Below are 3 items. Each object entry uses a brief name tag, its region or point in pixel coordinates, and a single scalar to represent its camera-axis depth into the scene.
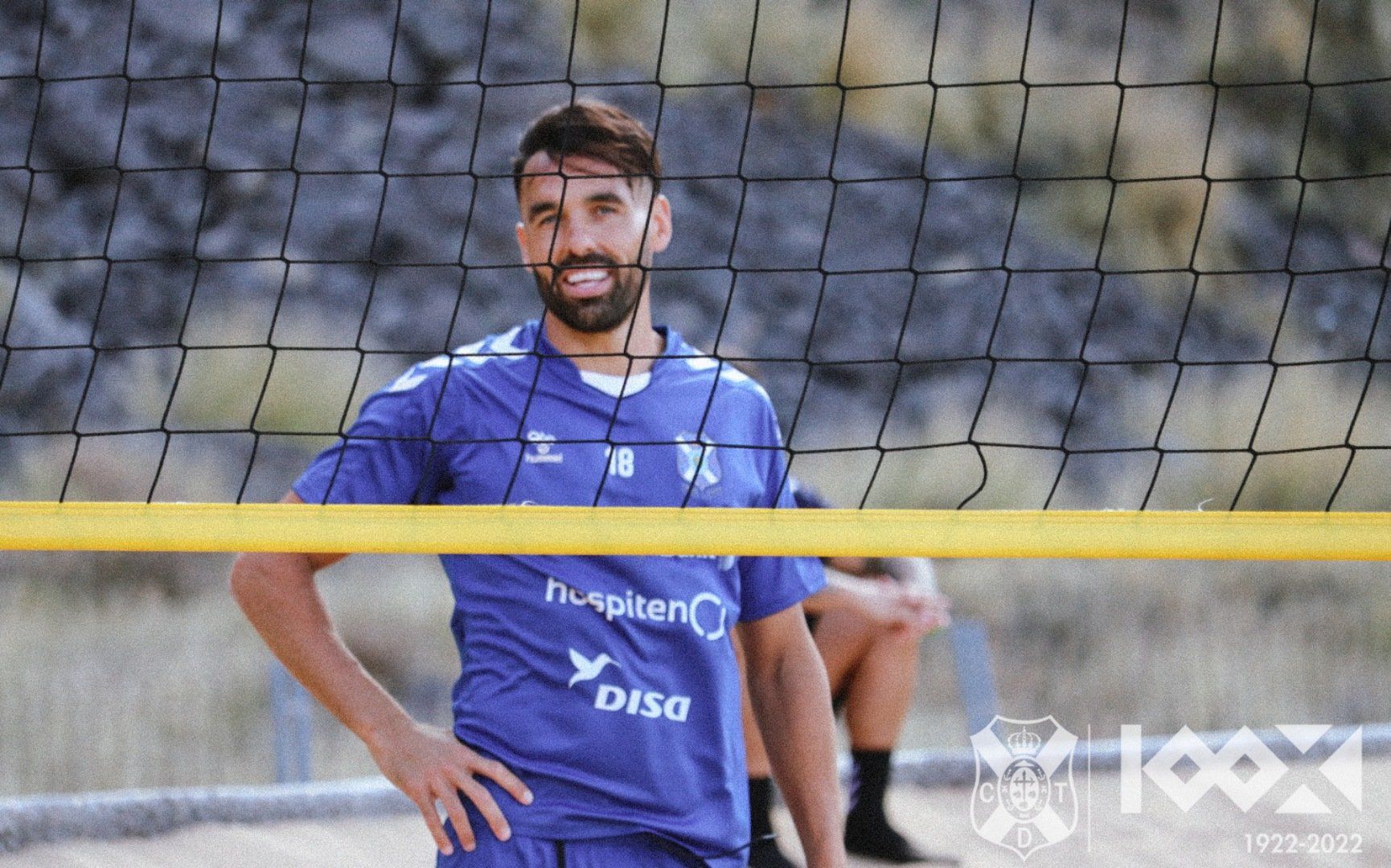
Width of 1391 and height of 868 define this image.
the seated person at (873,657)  9.26
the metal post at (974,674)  12.09
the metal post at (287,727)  11.30
